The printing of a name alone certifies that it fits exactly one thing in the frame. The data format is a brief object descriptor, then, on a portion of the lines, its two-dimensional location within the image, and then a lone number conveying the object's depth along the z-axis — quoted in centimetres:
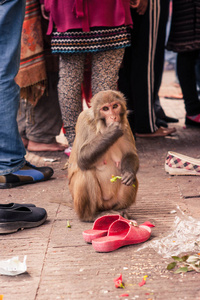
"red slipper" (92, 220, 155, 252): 273
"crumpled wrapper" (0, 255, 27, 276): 247
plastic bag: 271
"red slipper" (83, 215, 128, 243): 285
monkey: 305
